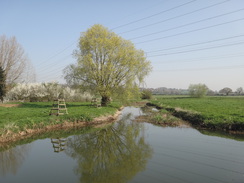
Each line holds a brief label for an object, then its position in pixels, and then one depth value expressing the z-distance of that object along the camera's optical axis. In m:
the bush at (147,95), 64.69
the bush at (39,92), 40.75
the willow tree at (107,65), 28.09
